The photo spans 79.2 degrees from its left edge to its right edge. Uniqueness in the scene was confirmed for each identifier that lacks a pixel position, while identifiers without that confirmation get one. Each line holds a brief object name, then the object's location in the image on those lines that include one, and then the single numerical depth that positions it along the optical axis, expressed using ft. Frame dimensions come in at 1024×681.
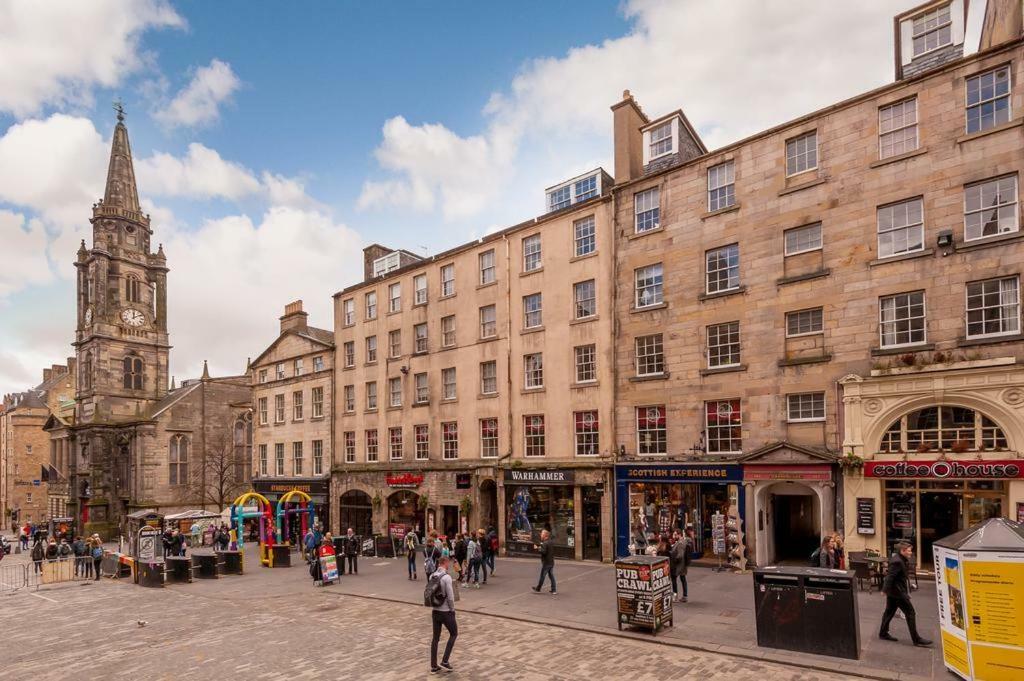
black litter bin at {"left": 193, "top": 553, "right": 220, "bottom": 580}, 81.76
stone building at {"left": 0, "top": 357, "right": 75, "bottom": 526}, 252.42
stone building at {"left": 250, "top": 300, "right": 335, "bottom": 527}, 125.08
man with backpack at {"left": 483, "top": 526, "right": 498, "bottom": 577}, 71.72
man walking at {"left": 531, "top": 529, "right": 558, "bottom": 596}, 60.44
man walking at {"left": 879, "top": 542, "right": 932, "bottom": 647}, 38.91
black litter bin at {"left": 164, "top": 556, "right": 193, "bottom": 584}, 79.30
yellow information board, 30.76
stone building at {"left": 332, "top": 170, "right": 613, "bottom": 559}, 85.56
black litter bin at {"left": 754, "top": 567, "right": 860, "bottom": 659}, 37.47
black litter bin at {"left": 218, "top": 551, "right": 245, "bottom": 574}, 84.53
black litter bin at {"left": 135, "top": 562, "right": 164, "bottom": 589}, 77.46
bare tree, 195.42
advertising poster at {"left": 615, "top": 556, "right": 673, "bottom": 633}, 44.01
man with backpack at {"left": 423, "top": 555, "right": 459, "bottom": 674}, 37.24
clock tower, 204.13
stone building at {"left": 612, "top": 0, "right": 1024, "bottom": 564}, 58.03
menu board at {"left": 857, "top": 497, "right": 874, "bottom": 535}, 61.36
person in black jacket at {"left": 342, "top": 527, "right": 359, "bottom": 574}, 80.53
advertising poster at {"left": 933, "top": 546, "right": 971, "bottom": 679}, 32.70
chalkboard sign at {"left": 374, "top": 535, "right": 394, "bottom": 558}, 94.84
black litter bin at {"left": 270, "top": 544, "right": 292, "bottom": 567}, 91.09
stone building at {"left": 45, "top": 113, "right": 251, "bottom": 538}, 189.57
